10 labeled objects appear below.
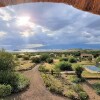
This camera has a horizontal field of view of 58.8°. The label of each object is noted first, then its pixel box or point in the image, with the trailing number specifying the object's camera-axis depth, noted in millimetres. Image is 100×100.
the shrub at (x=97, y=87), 5460
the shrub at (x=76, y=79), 6338
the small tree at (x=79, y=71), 6877
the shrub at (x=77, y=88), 5326
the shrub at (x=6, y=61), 6151
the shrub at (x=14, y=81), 5373
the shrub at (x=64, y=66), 8617
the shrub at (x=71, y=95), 4918
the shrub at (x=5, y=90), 4793
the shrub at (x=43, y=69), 7793
